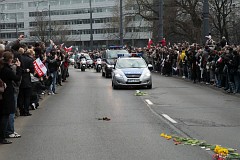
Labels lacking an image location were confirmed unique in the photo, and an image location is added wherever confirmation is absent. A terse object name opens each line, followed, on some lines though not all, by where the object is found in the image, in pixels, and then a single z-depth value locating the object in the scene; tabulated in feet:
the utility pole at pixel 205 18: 81.05
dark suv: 102.35
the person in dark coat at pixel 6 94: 30.48
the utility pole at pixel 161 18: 116.08
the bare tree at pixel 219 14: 144.77
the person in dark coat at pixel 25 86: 41.91
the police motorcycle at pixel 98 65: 136.05
